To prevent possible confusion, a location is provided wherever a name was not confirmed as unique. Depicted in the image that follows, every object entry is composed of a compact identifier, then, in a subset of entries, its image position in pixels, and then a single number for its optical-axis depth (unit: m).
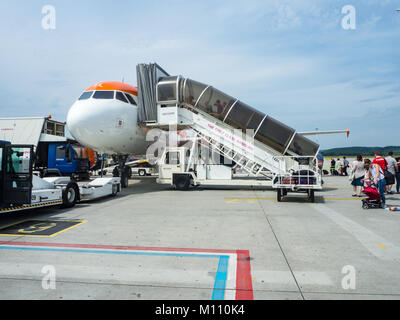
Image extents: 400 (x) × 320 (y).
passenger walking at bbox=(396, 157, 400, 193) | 13.18
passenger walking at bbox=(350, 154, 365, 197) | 11.52
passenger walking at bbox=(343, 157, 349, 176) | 26.67
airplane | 12.20
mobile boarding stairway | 13.09
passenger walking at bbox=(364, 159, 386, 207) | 9.37
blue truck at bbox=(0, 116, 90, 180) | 16.77
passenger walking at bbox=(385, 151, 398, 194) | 12.18
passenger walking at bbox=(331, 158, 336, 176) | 28.94
